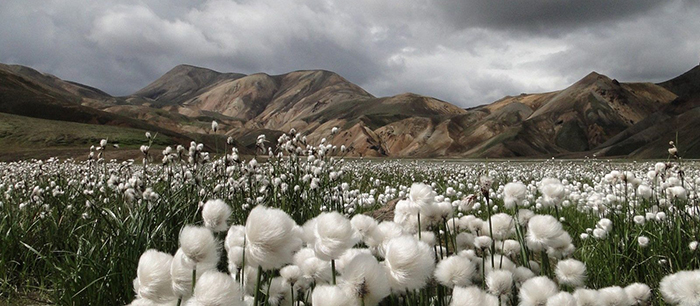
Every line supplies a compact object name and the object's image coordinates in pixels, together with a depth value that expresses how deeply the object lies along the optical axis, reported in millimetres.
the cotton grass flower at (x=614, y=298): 470
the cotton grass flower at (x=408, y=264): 410
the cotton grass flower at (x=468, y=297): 413
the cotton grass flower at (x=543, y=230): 511
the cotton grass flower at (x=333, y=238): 402
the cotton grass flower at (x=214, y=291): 362
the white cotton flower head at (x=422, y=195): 561
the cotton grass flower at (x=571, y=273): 524
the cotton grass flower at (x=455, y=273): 453
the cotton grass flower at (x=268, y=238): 380
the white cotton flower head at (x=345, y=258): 455
